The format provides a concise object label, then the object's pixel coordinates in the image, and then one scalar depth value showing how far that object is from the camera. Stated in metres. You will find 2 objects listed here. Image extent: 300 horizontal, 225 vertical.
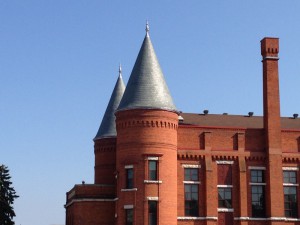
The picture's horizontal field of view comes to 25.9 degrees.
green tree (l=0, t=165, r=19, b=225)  58.00
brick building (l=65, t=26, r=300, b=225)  45.31
